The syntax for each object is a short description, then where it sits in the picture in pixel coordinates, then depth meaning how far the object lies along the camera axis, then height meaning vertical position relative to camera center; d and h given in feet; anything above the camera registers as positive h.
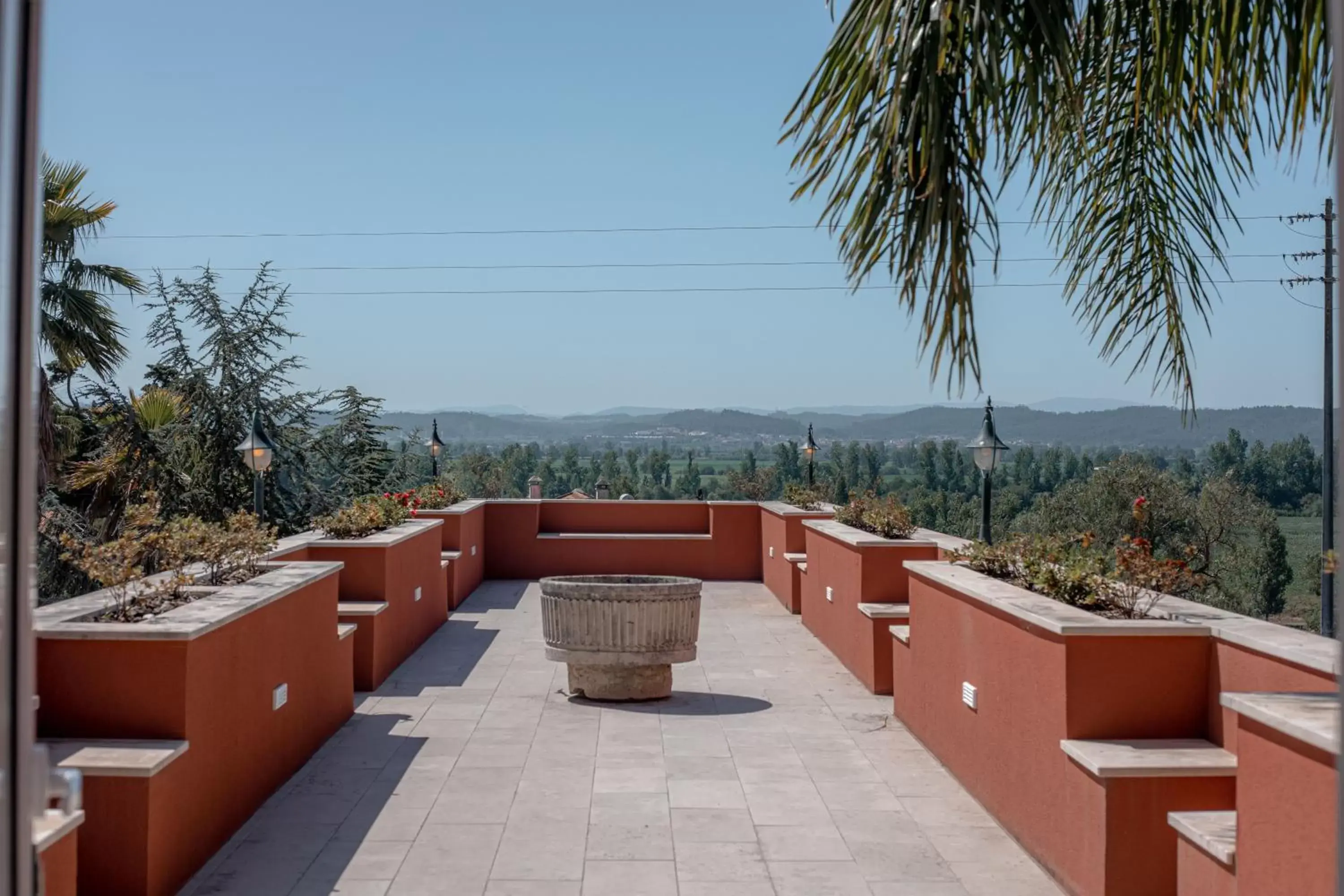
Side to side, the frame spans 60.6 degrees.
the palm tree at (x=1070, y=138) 9.10 +3.05
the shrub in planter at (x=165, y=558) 16.62 -1.81
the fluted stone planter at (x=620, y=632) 26.53 -4.19
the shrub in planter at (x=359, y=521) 31.01 -1.94
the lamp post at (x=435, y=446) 54.95 +0.25
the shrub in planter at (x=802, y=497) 47.16 -1.78
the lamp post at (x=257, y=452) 31.81 -0.07
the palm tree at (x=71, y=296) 32.71 +4.40
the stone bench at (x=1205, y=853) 11.76 -4.19
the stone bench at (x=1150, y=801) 13.78 -4.15
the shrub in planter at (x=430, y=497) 42.86 -1.81
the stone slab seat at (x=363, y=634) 27.89 -4.46
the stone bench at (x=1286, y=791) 9.36 -2.87
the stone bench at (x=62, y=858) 11.17 -4.15
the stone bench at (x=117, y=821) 13.75 -4.46
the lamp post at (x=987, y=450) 30.76 +0.15
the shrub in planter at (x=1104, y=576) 16.84 -1.84
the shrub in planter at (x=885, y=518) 31.55 -1.77
